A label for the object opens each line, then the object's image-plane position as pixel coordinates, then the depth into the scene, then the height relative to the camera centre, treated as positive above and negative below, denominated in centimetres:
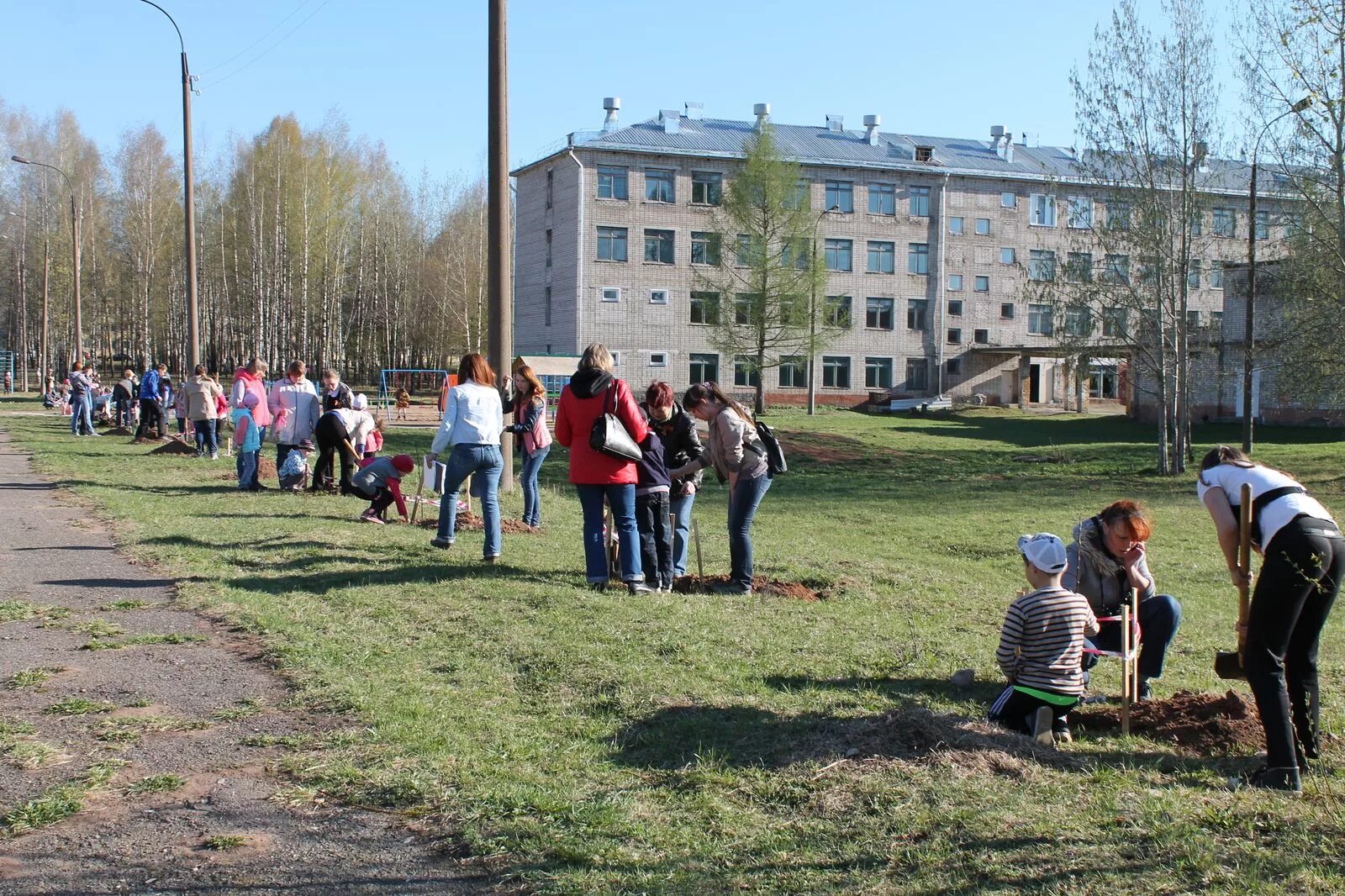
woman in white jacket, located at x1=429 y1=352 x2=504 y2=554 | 1030 -54
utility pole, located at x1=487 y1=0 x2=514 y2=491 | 1510 +232
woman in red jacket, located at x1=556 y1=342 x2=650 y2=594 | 895 -65
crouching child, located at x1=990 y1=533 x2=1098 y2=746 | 580 -136
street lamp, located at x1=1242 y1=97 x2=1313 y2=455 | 2906 +164
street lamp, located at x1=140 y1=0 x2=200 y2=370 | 2497 +349
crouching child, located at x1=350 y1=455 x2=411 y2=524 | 1324 -122
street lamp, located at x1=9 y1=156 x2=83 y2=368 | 4502 +509
